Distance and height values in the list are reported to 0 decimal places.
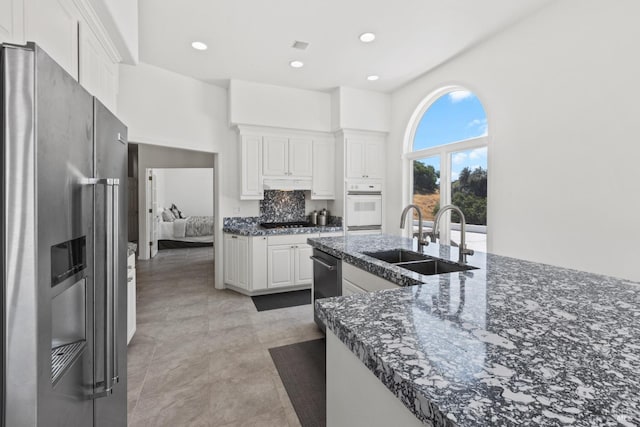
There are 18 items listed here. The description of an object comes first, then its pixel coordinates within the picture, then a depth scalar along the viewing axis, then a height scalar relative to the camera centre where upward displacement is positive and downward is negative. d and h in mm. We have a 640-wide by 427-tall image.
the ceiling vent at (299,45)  3131 +1752
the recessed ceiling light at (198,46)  3110 +1725
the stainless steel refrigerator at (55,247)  654 -94
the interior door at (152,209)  6188 +44
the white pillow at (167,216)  7803 -127
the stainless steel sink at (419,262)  1797 -330
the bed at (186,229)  7559 -451
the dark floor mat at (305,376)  1812 -1186
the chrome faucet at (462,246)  1778 -200
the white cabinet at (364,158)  4531 +827
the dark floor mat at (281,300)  3686 -1132
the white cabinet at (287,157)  4320 +796
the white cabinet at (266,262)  3975 -689
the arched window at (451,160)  3404 +665
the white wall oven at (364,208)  4516 +56
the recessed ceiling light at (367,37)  2984 +1747
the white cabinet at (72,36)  1090 +863
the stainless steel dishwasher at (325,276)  2324 -530
